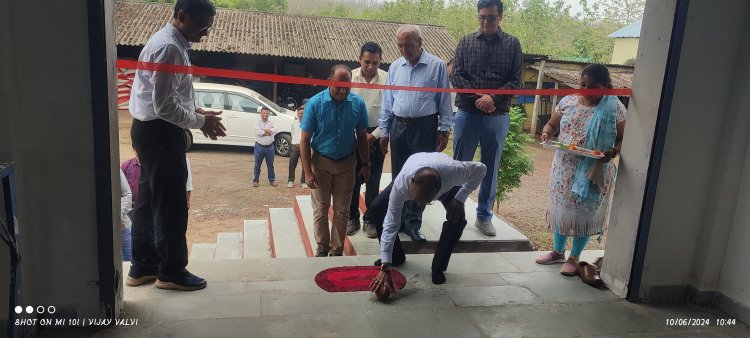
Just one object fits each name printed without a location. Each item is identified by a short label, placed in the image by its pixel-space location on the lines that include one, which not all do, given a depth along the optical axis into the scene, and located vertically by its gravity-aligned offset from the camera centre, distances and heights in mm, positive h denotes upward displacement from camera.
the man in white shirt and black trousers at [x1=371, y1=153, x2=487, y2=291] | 3104 -815
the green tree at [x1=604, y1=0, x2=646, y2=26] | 37781 +5247
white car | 11508 -1212
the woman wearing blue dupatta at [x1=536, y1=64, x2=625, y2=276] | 3479 -598
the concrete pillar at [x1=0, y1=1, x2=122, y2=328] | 2295 -472
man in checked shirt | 4297 -61
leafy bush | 7281 -1232
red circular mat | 3340 -1448
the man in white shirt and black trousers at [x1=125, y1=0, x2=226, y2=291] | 2746 -472
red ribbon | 2736 -111
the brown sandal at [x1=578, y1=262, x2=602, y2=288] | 3533 -1347
